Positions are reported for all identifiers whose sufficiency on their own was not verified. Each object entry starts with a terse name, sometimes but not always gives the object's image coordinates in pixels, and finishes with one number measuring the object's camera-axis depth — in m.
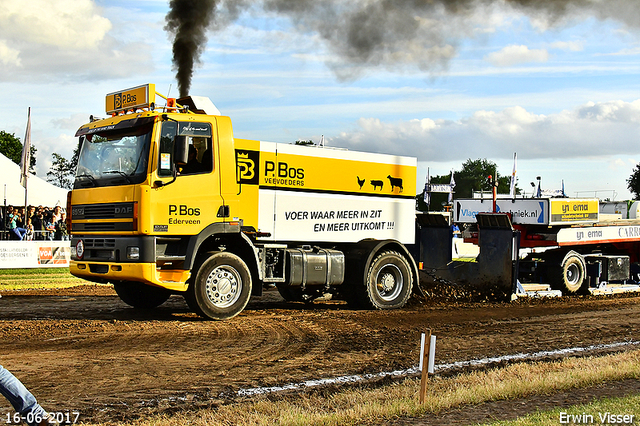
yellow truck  10.07
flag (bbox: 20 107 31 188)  24.24
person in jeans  4.54
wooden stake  5.71
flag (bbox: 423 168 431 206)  46.65
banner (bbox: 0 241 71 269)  19.12
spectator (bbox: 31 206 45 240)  21.58
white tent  31.44
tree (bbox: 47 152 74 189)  89.69
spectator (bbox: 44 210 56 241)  21.70
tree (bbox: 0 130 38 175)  87.31
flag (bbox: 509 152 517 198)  28.09
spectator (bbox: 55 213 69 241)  20.91
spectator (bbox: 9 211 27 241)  20.22
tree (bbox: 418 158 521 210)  125.77
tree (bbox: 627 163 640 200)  103.88
